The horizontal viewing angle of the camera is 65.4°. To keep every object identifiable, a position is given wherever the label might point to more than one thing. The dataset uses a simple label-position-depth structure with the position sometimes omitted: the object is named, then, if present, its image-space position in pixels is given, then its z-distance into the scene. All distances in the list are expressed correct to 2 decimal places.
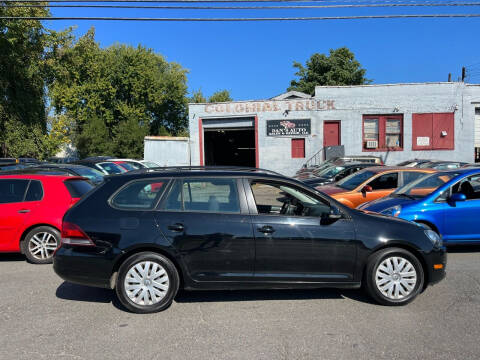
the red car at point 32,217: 6.07
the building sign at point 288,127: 23.75
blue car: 6.06
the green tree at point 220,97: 58.03
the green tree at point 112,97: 35.25
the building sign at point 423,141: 23.31
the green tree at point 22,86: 23.78
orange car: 8.84
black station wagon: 4.11
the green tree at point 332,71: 43.00
